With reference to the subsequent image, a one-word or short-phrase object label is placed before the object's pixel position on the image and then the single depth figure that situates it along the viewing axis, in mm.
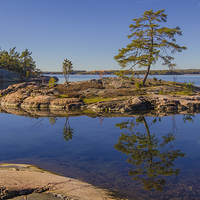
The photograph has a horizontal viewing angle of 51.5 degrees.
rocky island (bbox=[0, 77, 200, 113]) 26062
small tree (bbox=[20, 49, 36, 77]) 100206
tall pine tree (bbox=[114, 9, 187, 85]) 35406
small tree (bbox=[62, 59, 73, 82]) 49438
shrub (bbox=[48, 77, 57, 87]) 37659
